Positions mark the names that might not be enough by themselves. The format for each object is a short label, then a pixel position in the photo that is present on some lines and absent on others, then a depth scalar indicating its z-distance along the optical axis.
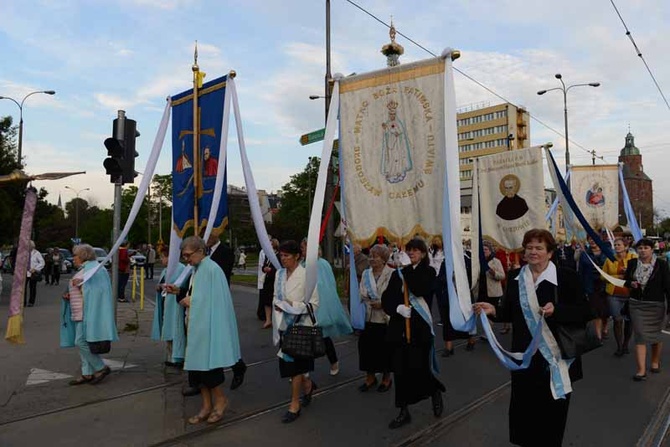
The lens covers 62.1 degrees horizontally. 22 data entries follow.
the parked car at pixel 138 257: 30.46
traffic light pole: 8.10
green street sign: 11.21
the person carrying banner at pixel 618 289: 8.00
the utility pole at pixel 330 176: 15.84
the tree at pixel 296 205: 48.66
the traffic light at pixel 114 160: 7.89
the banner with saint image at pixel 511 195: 10.22
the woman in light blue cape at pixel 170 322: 6.49
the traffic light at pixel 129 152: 8.10
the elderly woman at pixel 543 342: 3.65
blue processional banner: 6.74
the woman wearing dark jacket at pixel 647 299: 6.88
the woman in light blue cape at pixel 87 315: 6.53
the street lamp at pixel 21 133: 23.88
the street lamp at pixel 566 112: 26.31
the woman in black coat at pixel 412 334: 5.10
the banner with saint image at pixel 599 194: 13.81
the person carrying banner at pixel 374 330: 6.03
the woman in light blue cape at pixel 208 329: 5.16
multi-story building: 91.69
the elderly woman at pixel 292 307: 5.39
